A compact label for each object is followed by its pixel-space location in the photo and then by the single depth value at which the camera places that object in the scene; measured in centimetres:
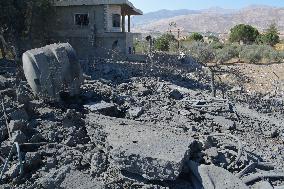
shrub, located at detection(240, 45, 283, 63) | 1694
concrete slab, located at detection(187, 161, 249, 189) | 358
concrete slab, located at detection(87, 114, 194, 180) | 343
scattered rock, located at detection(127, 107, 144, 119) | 534
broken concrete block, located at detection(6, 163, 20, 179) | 374
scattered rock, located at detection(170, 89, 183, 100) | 705
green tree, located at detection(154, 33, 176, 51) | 1914
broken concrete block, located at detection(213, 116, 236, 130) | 549
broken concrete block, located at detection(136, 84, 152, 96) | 685
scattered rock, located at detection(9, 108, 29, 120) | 456
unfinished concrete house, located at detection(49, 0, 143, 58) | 1334
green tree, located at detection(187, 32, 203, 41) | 2511
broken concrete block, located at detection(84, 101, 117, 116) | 536
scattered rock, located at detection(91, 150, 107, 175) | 375
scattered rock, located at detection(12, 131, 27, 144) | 414
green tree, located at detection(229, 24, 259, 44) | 2544
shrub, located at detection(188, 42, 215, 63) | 1655
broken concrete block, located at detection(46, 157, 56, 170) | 391
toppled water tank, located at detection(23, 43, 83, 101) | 548
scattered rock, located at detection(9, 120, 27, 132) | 432
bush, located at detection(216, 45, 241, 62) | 1677
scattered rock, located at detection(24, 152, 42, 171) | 390
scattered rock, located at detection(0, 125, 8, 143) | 431
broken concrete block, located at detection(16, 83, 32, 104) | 502
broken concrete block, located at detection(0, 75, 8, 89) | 573
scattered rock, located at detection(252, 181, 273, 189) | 368
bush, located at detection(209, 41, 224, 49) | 2087
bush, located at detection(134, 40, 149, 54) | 2007
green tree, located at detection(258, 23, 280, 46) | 2460
